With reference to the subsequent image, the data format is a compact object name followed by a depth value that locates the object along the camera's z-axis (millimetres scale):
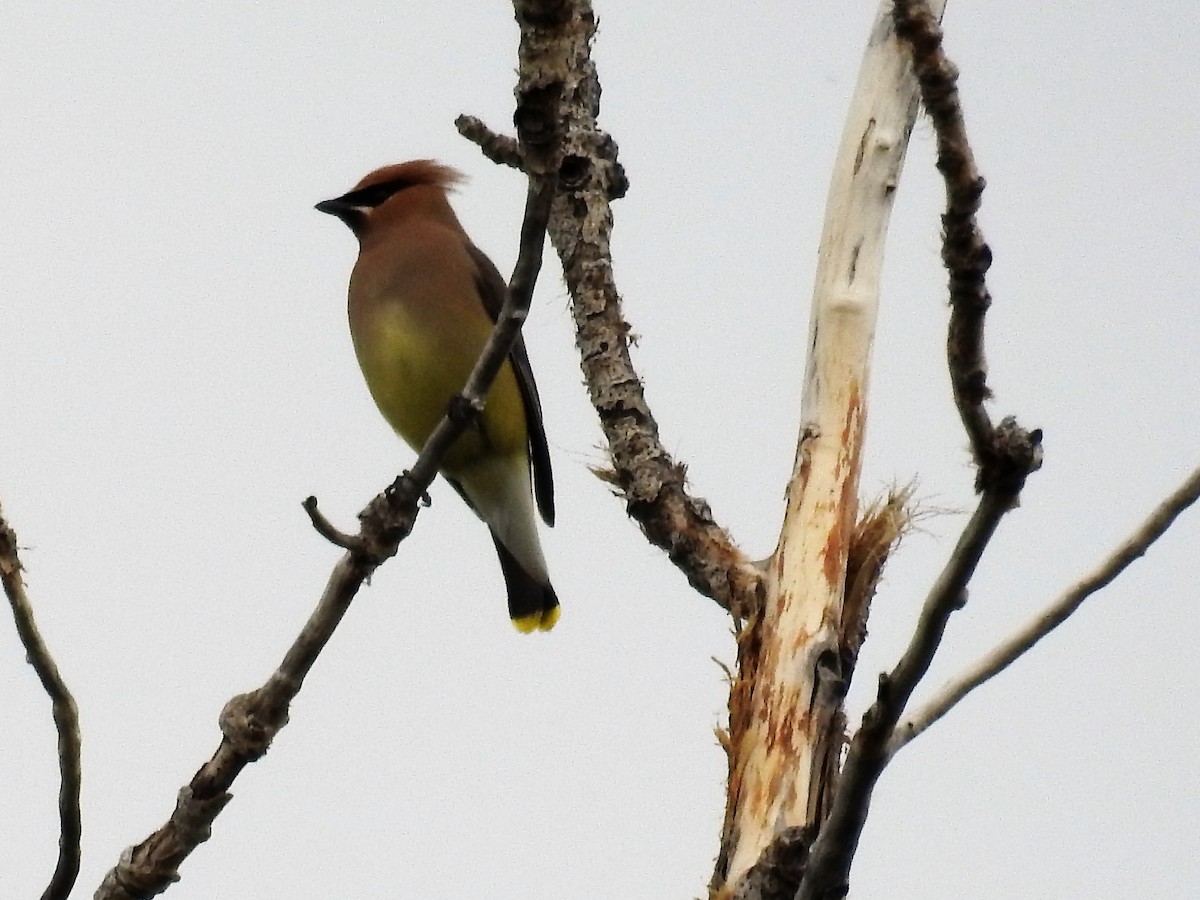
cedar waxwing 9305
